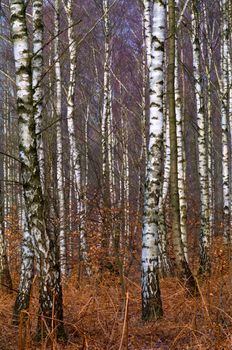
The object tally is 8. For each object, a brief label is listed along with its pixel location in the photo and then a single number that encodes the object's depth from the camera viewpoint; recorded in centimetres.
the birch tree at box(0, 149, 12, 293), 1972
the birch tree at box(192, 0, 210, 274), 2124
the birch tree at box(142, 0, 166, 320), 1332
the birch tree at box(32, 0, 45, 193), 1595
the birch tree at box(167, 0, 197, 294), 1644
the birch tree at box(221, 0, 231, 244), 2458
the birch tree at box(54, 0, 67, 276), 2325
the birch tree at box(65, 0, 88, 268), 2392
